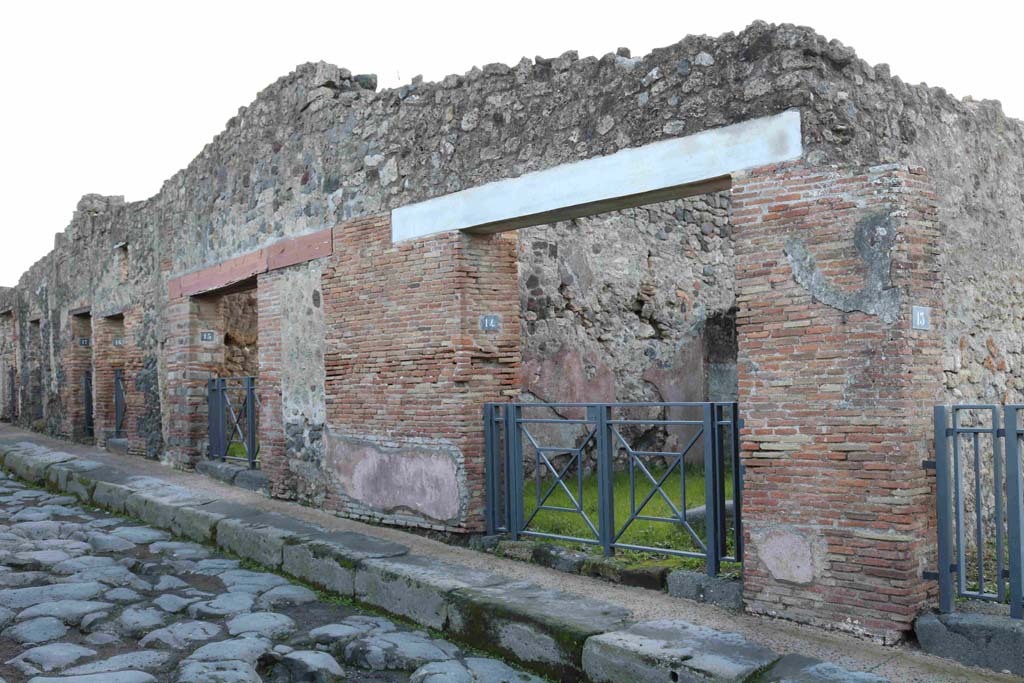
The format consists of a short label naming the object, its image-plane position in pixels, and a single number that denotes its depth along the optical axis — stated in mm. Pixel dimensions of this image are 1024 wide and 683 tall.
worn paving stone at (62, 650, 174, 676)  4203
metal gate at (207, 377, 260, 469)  9570
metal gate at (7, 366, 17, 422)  20141
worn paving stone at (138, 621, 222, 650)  4668
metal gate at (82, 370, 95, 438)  15172
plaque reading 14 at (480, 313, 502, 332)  6574
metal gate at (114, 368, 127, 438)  13500
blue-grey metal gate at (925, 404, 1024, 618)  3961
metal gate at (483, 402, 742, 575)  5020
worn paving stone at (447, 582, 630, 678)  4336
